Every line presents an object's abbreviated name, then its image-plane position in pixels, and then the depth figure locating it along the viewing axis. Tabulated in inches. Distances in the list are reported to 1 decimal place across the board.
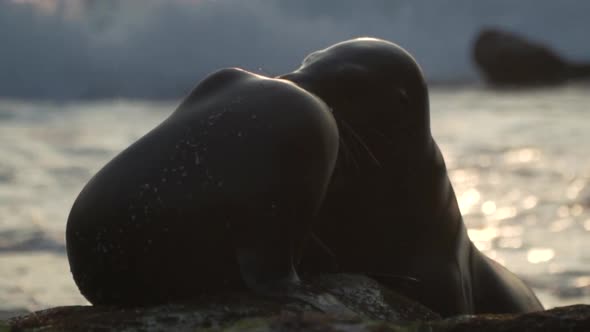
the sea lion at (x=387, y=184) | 273.5
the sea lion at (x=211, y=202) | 231.1
